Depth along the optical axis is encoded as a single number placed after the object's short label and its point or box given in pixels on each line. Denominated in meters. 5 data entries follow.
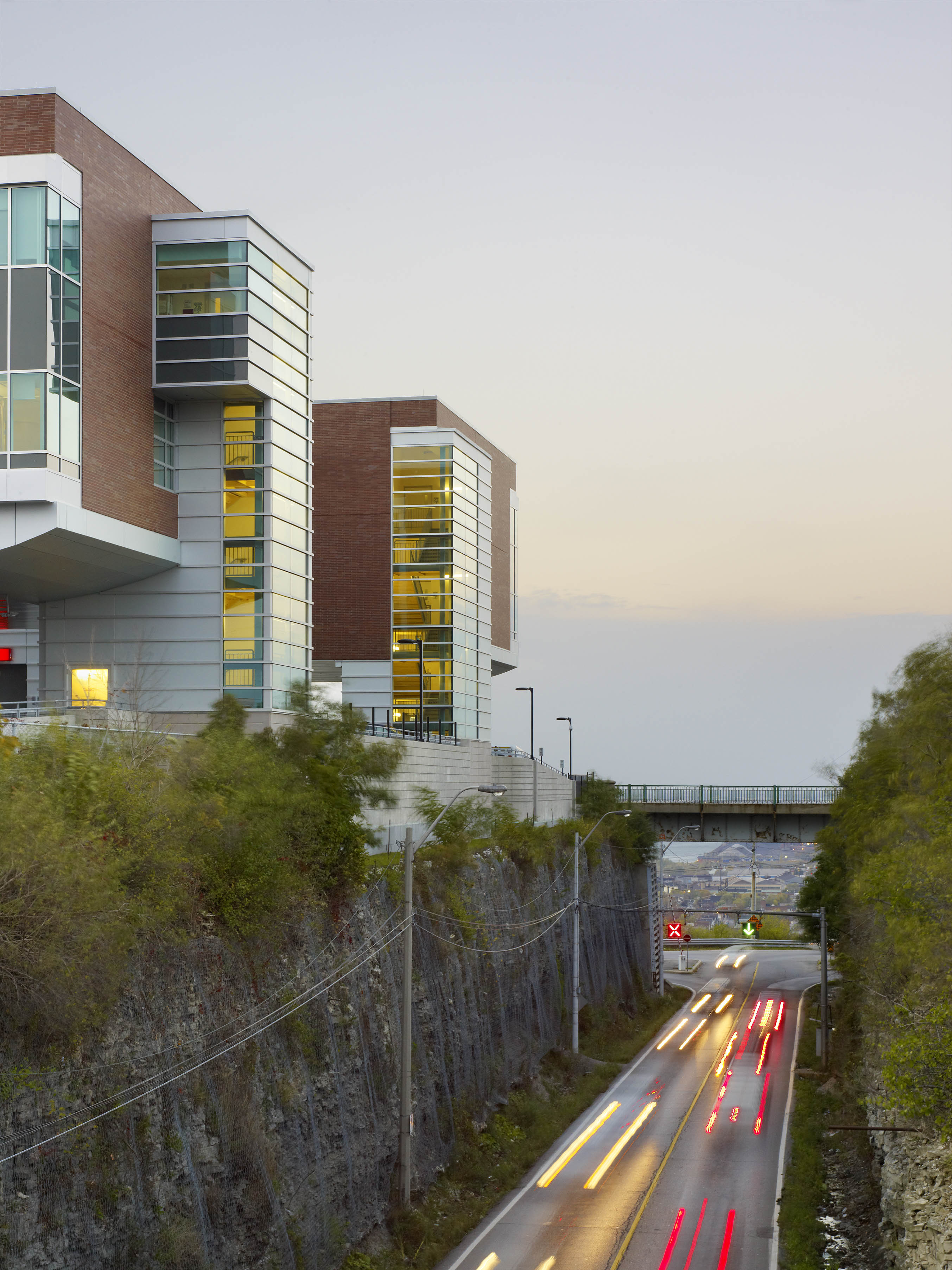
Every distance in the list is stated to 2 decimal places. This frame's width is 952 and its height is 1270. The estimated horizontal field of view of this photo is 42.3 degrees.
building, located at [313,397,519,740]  63.75
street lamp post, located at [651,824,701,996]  77.50
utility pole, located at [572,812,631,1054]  50.00
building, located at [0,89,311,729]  33.31
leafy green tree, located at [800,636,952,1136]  22.98
